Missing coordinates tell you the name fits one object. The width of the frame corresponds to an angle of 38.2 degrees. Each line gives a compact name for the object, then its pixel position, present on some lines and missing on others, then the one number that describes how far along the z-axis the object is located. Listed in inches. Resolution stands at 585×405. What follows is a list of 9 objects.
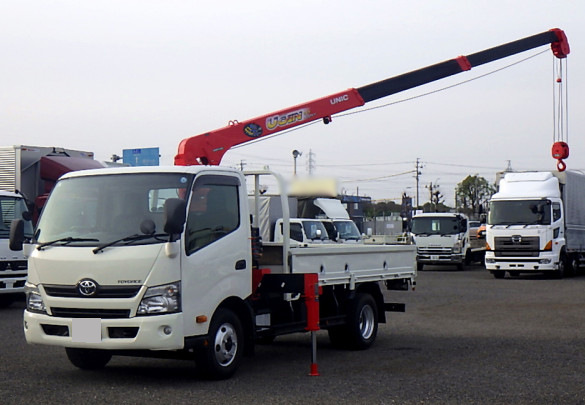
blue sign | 1695.4
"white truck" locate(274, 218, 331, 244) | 985.9
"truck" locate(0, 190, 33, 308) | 618.8
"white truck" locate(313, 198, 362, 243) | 1083.9
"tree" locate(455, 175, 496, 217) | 3368.6
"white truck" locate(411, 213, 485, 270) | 1314.0
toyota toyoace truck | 322.0
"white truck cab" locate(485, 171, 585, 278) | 1053.8
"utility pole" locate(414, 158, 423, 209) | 3894.7
